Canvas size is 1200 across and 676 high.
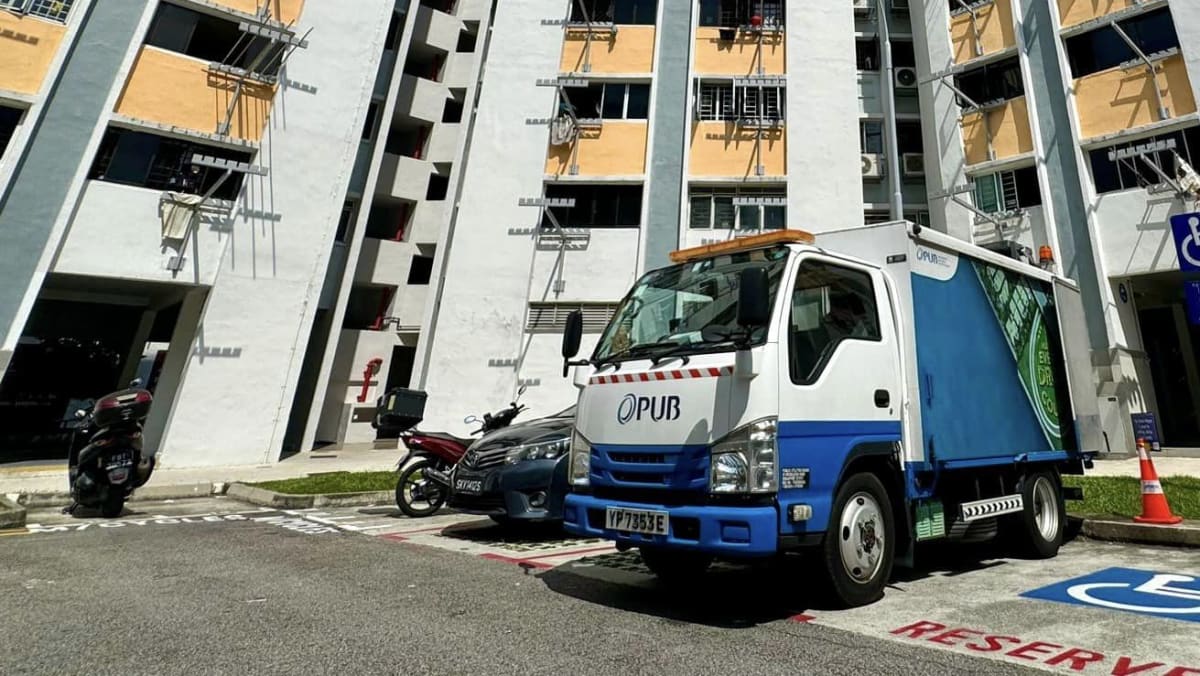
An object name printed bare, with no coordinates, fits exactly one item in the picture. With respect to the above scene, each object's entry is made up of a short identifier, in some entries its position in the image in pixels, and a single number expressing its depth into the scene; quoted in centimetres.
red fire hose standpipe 2096
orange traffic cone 666
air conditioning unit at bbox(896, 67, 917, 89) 2136
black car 639
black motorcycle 796
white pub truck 387
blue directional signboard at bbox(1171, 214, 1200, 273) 729
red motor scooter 823
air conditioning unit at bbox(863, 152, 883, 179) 2059
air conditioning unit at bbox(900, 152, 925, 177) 2052
